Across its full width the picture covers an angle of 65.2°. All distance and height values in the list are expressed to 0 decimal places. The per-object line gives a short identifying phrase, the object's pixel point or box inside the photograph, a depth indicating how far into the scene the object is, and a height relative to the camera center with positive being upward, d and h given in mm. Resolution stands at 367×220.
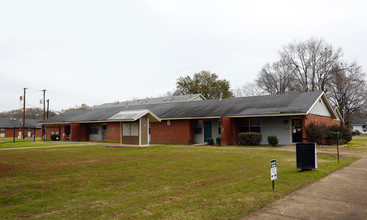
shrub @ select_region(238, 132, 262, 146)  23734 -914
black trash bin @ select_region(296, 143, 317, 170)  9781 -1008
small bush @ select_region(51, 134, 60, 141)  39156 -1153
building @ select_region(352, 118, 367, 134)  78562 +575
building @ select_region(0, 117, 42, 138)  63316 +415
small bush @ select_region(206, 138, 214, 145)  25938 -1235
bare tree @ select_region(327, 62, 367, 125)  45250 +5822
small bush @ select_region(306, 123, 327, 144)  22062 -469
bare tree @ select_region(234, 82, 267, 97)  58456 +7549
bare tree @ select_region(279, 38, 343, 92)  46562 +10284
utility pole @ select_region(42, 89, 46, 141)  39562 -738
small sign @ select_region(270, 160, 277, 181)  7051 -1069
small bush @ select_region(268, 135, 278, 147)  23016 -1055
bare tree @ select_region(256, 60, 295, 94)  51312 +8772
